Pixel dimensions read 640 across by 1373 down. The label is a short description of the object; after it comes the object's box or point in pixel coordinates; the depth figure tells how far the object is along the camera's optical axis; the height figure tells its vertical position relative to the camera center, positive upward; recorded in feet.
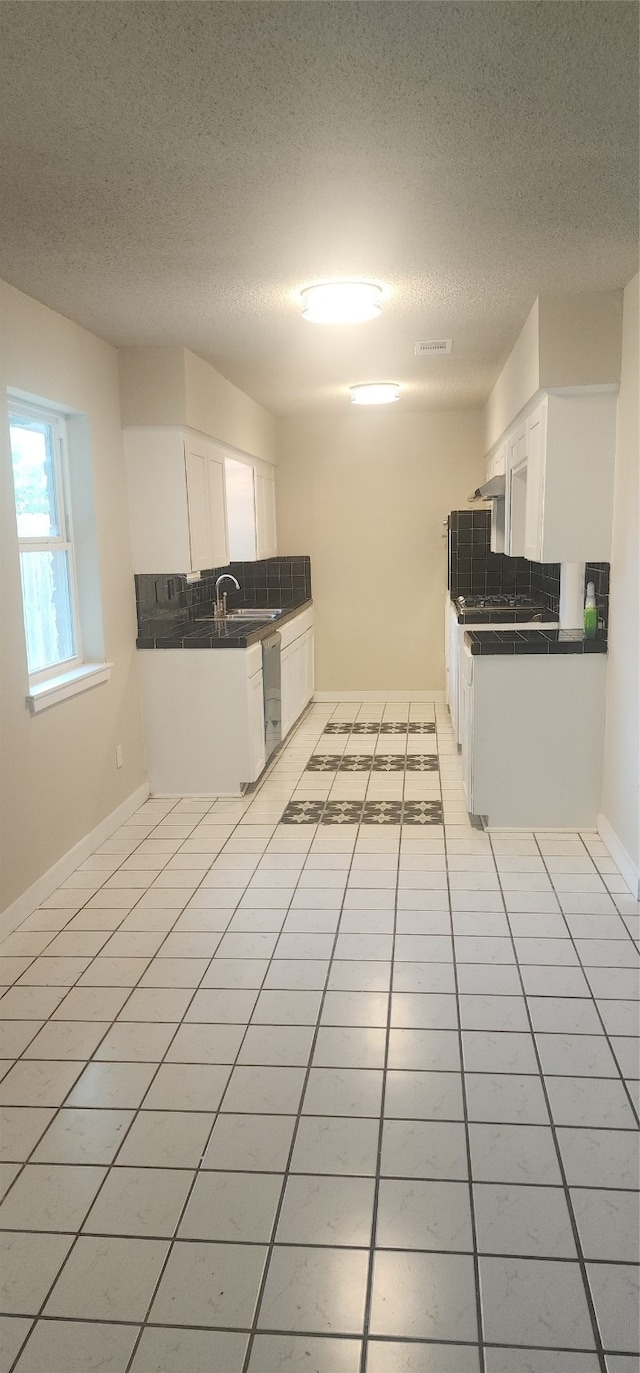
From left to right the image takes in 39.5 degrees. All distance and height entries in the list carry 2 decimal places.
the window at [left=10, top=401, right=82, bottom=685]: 12.72 +0.12
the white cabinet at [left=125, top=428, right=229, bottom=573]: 15.34 +0.79
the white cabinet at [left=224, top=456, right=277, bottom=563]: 20.77 +0.81
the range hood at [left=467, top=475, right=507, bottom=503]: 17.66 +0.97
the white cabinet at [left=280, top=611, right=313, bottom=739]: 20.27 -3.07
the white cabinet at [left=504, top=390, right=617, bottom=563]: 12.67 +0.86
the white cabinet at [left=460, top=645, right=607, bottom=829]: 13.73 -3.12
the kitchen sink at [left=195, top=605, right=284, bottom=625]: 20.88 -1.65
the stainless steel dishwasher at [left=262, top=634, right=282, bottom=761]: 18.21 -3.01
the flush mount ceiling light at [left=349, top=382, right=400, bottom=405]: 18.99 +3.15
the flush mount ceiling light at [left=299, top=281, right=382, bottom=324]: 11.50 +3.12
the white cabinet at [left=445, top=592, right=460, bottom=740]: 19.58 -2.60
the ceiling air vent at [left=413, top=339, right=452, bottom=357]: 15.11 +3.25
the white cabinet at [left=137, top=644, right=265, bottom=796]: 16.14 -3.17
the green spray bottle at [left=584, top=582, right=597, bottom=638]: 13.60 -1.29
